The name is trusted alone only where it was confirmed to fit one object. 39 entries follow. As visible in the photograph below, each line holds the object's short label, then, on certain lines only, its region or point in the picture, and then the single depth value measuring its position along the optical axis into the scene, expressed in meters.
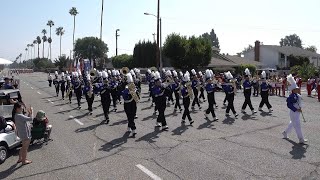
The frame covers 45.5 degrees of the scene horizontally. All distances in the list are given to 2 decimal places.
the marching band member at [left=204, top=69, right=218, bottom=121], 14.77
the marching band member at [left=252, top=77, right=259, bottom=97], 25.89
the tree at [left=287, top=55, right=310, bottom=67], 66.88
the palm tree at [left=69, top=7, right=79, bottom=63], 101.89
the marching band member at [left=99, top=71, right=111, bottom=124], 15.24
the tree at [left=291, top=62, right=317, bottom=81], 38.50
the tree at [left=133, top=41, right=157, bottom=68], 60.00
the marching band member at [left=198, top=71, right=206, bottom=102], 22.02
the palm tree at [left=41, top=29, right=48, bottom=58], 164.48
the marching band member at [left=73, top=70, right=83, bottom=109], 20.33
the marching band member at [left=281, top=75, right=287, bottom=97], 27.49
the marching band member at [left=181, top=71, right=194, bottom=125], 13.78
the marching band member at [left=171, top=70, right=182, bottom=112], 17.73
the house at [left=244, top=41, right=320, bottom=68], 68.88
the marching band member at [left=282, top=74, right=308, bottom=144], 10.17
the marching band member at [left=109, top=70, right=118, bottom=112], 18.50
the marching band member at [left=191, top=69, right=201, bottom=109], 18.66
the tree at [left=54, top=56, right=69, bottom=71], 99.31
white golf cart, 8.97
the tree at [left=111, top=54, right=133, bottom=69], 68.09
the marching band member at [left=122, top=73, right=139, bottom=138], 12.08
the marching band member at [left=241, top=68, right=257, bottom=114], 16.69
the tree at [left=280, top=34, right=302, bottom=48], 157.25
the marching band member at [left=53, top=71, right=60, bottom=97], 27.85
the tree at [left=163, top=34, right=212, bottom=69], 48.25
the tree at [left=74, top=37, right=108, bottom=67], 124.62
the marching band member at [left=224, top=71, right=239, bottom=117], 15.73
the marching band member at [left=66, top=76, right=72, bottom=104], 22.79
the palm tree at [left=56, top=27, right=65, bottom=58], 151.25
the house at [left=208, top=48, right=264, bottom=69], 56.84
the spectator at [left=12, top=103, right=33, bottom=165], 8.69
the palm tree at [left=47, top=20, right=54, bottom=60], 144.62
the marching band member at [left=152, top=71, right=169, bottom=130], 13.04
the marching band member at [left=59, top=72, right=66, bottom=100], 25.54
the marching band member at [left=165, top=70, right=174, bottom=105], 15.84
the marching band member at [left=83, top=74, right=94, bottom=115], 17.02
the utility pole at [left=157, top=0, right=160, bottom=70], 40.49
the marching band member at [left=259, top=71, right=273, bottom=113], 17.18
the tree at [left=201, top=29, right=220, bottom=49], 153.77
